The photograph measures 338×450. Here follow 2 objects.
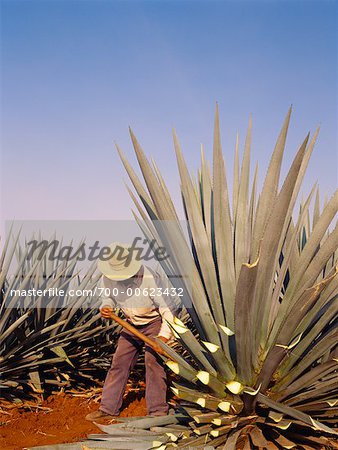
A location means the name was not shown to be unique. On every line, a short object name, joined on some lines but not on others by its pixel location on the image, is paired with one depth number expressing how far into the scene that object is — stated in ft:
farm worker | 11.71
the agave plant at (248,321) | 7.27
